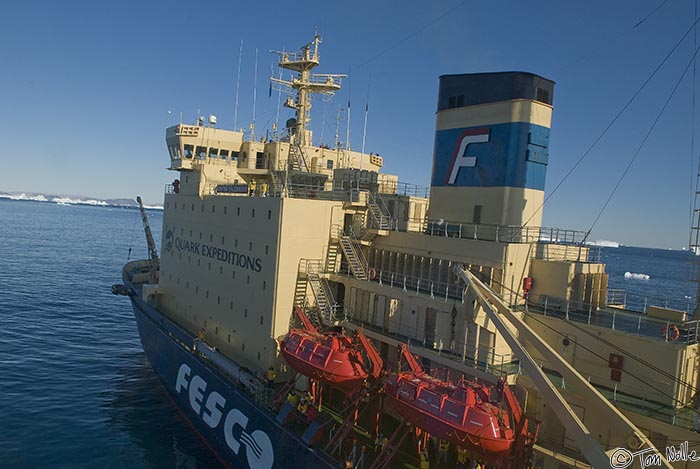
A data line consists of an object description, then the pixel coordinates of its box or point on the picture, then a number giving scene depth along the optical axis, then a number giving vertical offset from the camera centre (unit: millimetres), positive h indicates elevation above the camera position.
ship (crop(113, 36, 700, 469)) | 12180 -3323
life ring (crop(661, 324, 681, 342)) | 12521 -2320
